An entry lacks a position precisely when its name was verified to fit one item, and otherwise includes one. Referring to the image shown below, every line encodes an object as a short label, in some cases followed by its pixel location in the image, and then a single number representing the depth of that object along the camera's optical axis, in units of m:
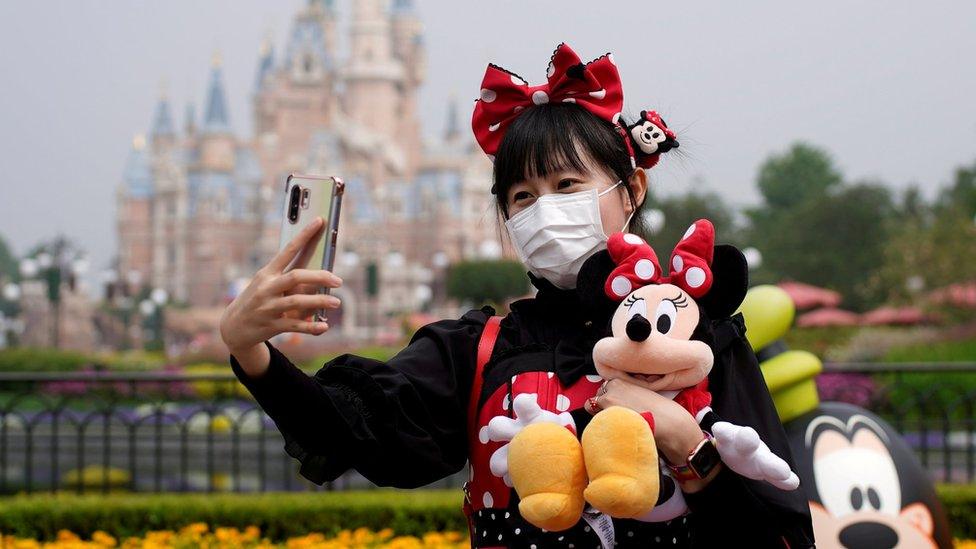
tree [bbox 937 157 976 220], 46.36
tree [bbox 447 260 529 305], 41.97
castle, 66.50
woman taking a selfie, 1.85
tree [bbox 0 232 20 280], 99.08
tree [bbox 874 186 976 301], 29.27
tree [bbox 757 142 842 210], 63.91
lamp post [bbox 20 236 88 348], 28.58
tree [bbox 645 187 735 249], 46.34
